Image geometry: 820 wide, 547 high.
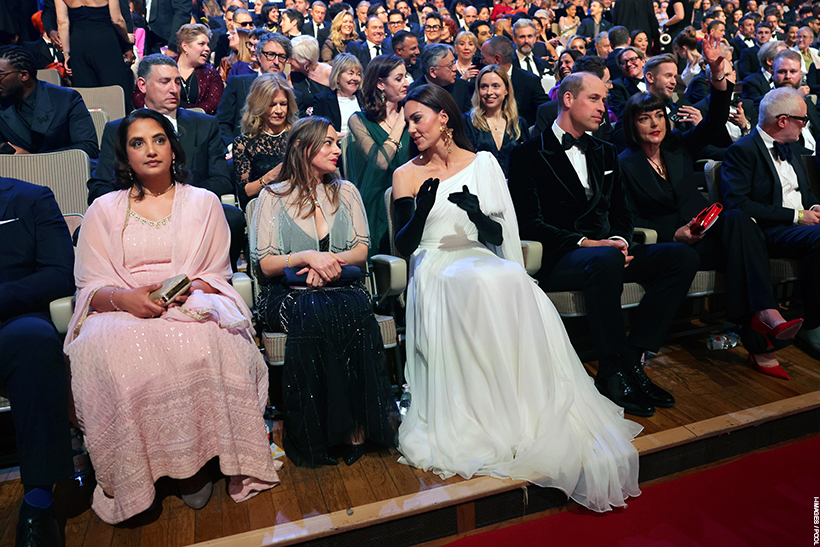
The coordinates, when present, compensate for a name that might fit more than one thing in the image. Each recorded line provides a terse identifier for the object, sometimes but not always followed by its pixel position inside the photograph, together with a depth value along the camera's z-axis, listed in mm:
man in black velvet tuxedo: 2746
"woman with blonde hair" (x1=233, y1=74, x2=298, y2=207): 3430
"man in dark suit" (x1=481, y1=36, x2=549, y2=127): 5004
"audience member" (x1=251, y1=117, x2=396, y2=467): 2322
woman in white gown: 2195
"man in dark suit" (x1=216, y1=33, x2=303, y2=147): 4465
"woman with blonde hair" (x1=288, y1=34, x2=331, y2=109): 4934
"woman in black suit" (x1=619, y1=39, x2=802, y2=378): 3043
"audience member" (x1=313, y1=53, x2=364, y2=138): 4199
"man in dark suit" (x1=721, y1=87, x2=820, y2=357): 3223
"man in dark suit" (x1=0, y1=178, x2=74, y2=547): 1930
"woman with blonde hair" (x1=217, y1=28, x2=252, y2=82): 5523
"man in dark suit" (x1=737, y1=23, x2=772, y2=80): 6754
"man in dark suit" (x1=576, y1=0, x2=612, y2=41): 8477
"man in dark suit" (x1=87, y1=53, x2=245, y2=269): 3258
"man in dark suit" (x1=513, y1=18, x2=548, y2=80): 6348
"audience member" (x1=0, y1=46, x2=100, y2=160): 3320
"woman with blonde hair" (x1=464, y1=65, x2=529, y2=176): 3721
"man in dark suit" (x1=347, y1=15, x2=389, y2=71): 6180
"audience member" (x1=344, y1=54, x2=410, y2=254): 3480
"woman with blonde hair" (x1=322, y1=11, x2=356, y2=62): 6039
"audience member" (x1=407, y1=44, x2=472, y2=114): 4422
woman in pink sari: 2031
